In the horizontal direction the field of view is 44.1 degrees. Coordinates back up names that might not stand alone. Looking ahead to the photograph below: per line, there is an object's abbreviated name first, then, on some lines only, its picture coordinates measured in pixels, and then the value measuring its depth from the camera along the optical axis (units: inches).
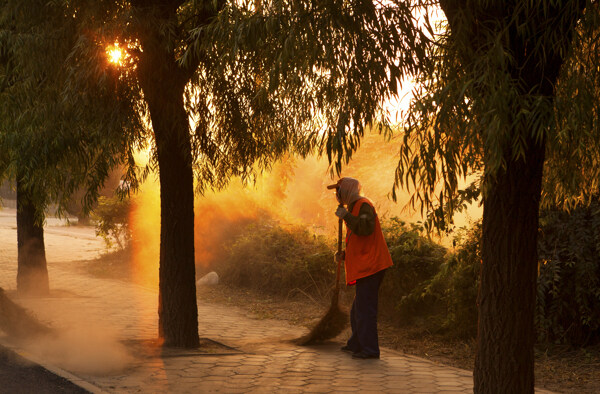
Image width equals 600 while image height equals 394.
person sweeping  304.8
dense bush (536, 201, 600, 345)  320.5
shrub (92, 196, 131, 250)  741.3
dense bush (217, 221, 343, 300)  529.3
